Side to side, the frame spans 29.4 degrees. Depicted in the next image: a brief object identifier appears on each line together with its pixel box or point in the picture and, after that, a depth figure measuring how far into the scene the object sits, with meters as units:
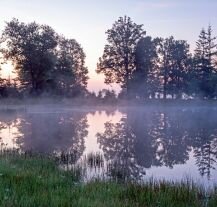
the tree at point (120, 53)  75.88
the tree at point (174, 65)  78.38
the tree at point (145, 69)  74.25
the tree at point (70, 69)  72.62
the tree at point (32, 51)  69.31
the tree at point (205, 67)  75.31
